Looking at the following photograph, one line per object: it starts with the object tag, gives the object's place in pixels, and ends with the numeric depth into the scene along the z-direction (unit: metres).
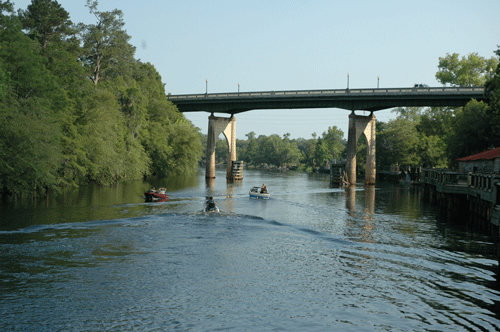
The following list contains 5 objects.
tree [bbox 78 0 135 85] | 81.00
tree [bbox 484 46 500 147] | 57.31
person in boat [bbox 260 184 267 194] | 55.30
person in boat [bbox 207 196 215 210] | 38.25
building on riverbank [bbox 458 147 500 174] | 42.07
